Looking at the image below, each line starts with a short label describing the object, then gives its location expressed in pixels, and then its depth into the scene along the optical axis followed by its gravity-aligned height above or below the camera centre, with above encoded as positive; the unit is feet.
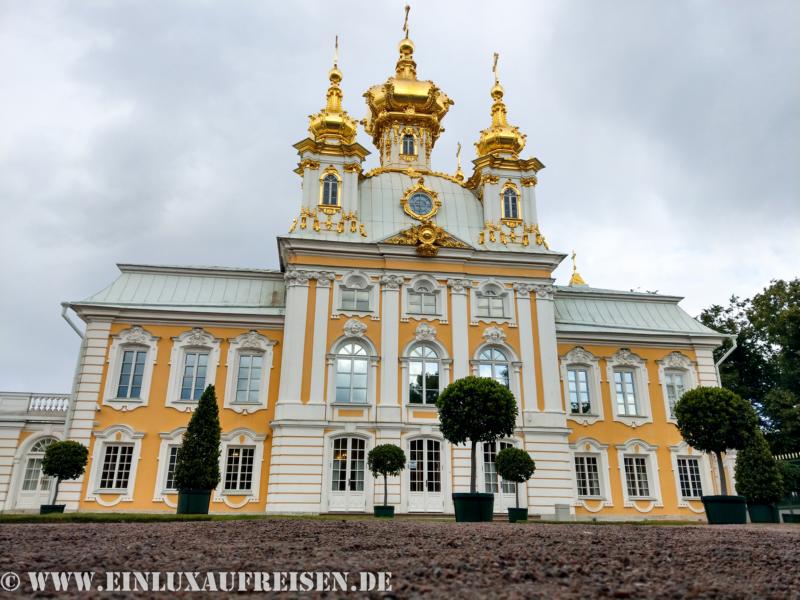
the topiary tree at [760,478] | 61.87 +2.64
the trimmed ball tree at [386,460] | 67.62 +4.34
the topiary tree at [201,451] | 56.29 +4.28
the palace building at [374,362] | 76.69 +18.71
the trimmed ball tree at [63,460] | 62.54 +3.61
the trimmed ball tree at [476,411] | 53.57 +7.75
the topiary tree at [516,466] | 64.23 +3.71
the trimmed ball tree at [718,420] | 54.90 +7.42
